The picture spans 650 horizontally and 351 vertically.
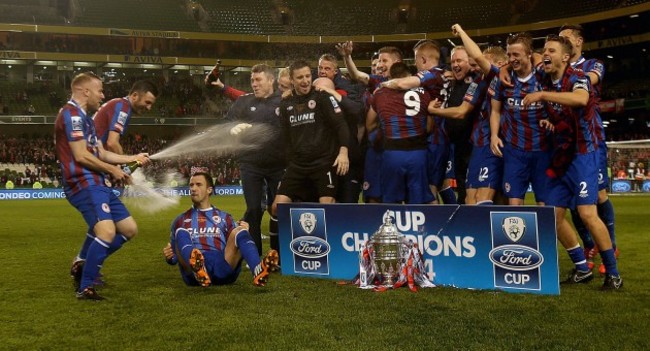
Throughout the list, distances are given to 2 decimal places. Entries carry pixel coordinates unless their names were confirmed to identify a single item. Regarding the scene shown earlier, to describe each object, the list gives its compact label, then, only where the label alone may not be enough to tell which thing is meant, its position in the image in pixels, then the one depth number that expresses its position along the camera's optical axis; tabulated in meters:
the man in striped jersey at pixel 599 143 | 6.14
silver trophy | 5.96
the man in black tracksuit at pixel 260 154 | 7.89
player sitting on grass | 5.95
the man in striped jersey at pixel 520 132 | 5.98
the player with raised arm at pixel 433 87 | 6.60
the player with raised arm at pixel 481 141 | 6.40
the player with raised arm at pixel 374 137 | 7.15
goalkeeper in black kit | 6.87
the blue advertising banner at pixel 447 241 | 5.52
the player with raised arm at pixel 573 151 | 5.70
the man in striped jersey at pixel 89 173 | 5.70
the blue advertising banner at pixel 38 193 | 30.50
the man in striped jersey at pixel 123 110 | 6.46
